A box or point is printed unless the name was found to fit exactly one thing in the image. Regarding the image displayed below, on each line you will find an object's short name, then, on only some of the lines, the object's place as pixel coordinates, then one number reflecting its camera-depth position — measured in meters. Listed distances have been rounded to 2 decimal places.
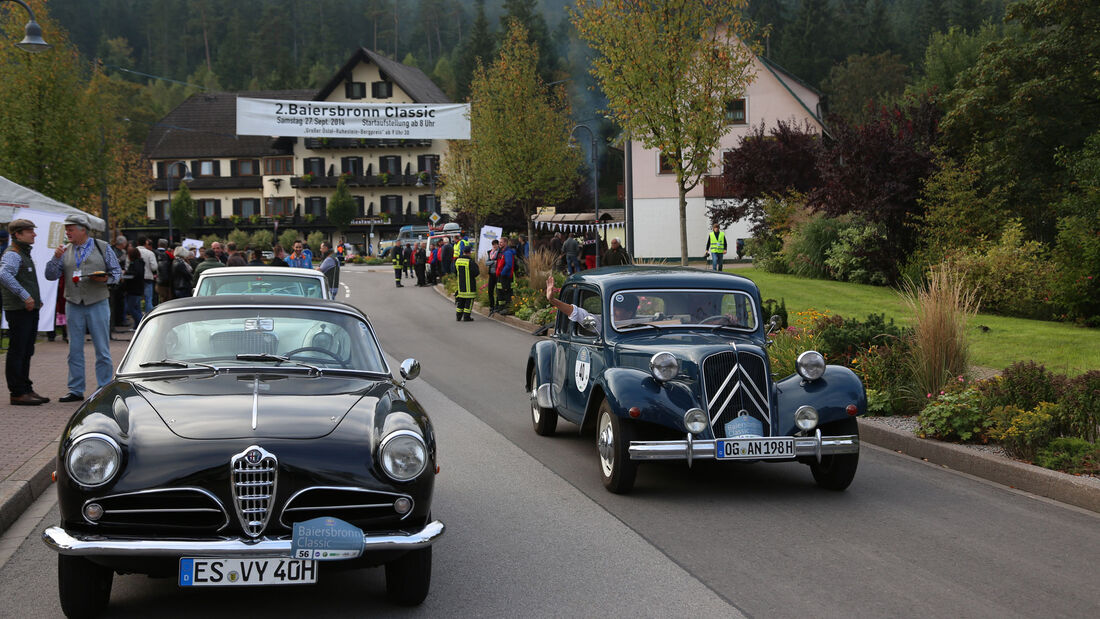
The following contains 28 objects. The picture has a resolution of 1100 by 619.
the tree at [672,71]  22.70
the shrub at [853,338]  12.44
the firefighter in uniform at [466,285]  24.72
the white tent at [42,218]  17.83
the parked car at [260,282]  11.88
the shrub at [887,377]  11.04
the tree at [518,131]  41.44
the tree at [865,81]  78.75
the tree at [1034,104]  29.05
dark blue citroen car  7.66
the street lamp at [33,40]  17.59
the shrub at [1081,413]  8.67
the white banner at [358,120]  26.59
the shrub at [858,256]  26.66
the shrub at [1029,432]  8.54
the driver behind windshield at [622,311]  9.06
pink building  51.66
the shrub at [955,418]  9.46
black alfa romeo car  4.58
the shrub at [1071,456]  7.97
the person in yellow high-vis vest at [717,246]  29.73
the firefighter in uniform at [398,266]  41.12
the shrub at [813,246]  29.16
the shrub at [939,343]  10.88
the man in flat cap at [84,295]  11.56
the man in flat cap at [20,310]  11.42
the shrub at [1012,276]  20.30
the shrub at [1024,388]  9.38
